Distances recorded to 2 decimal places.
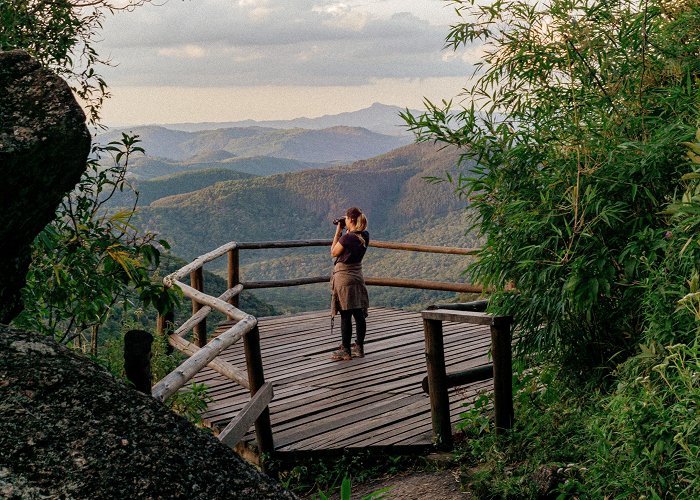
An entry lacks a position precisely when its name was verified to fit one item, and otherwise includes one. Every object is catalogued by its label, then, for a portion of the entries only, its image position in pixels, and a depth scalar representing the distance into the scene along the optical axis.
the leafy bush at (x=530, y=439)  4.04
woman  7.12
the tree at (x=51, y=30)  4.27
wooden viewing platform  5.41
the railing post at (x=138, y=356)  3.58
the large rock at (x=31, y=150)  2.38
